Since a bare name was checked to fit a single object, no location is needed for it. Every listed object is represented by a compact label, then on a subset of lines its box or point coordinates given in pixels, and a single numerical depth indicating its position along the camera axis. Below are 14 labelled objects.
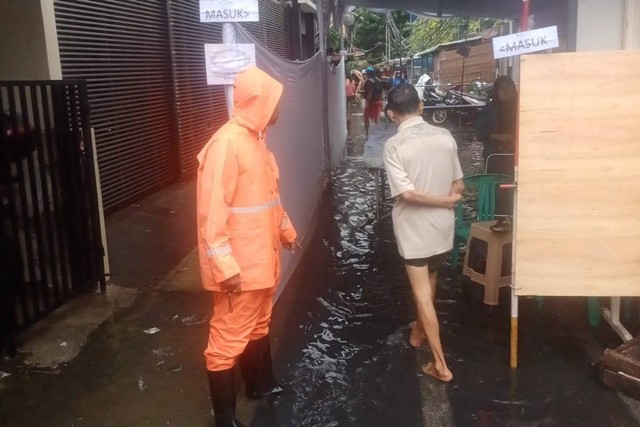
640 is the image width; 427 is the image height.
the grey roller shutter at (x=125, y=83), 7.81
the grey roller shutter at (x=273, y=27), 15.98
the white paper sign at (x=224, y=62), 3.99
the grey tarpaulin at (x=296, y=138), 5.04
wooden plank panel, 3.56
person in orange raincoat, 3.09
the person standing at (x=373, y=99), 16.83
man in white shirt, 3.84
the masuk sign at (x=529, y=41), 4.20
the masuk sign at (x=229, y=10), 4.02
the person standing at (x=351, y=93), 24.16
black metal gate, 4.36
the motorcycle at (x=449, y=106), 20.83
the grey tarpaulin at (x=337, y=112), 11.52
